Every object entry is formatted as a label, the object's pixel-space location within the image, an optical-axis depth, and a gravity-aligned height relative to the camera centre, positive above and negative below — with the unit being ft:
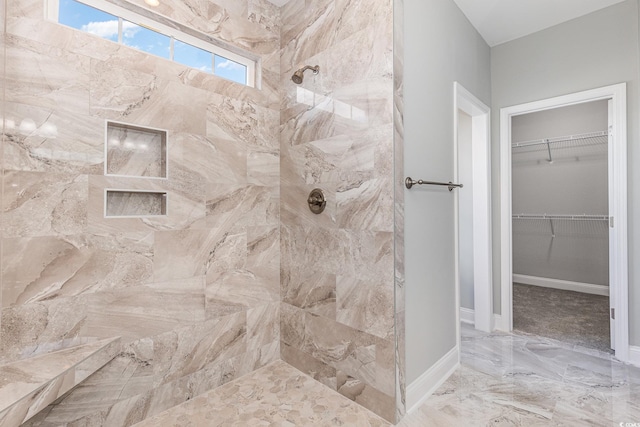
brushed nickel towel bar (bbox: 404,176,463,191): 5.89 +0.69
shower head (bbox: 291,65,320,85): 6.77 +3.28
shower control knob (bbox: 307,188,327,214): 6.76 +0.37
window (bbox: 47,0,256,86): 5.10 +3.47
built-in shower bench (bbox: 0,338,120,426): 3.46 -2.06
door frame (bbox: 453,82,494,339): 9.41 +0.01
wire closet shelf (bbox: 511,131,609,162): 12.23 +3.26
